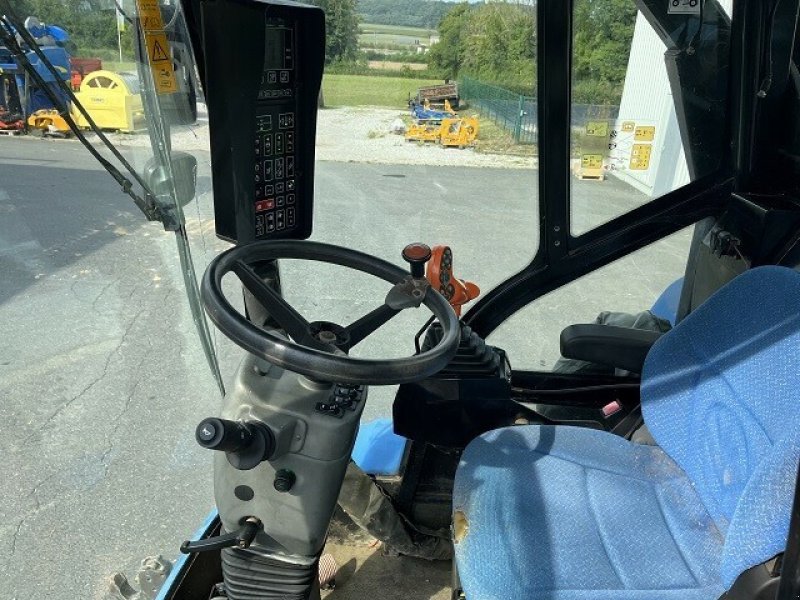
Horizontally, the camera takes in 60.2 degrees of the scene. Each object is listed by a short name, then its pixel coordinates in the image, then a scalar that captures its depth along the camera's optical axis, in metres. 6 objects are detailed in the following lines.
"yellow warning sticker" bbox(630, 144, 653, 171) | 1.80
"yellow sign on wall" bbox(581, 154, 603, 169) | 1.80
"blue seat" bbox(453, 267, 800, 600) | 1.24
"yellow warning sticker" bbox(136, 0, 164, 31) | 1.14
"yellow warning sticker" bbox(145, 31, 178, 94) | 1.16
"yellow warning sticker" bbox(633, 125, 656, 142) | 1.80
